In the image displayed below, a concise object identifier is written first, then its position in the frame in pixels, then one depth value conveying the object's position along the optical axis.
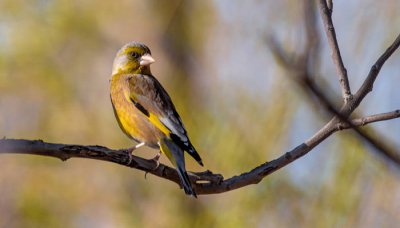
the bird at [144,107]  9.68
